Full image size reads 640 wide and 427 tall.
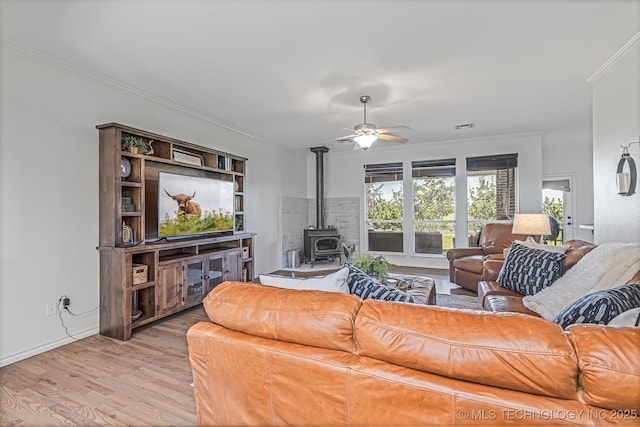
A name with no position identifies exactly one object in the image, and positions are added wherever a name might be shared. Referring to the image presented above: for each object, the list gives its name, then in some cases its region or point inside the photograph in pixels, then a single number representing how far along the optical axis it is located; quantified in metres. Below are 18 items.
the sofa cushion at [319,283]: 1.58
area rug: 3.70
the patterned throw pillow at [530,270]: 2.55
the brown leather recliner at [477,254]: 4.18
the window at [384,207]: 6.75
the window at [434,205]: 6.28
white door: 6.07
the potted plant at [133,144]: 3.10
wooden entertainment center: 2.92
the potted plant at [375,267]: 2.98
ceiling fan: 3.56
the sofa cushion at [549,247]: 2.81
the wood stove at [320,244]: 6.53
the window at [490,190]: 5.80
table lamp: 3.79
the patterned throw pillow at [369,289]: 1.53
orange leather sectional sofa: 0.86
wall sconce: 2.62
